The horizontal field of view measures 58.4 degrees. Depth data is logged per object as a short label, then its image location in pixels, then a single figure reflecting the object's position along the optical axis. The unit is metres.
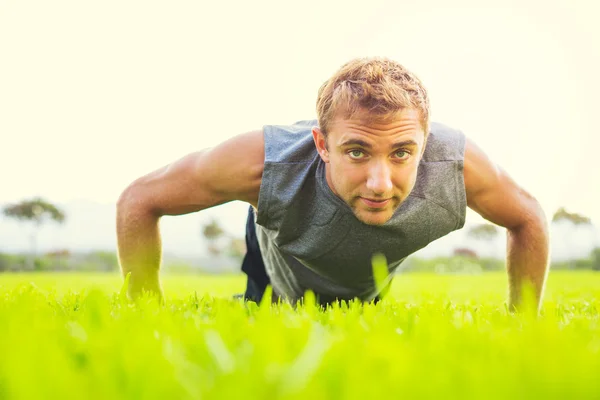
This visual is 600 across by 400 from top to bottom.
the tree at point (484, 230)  54.97
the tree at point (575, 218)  42.47
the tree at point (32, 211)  48.50
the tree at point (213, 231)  55.94
